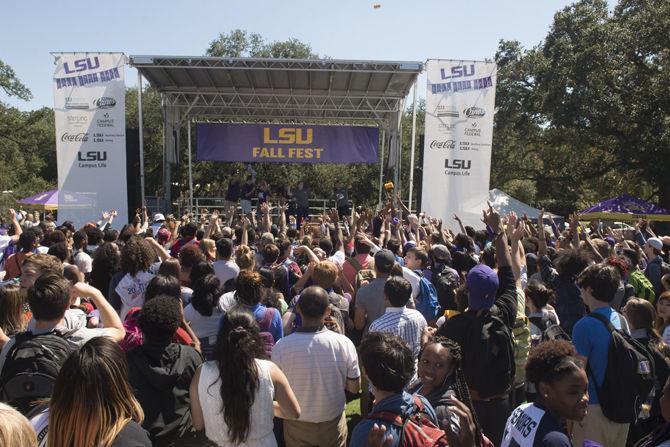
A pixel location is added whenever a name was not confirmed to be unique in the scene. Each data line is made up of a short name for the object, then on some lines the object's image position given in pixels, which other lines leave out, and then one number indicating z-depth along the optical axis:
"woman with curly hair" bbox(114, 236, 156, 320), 4.30
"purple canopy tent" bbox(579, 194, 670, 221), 18.61
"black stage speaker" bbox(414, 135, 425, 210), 15.81
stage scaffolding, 13.68
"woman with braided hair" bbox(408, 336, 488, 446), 2.59
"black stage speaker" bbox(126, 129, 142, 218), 14.39
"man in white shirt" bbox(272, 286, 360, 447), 3.15
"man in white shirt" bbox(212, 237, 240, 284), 5.16
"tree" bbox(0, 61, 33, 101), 29.89
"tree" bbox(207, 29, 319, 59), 37.53
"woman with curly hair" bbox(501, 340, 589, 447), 2.16
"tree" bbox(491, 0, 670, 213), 20.75
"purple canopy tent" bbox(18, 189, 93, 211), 19.94
